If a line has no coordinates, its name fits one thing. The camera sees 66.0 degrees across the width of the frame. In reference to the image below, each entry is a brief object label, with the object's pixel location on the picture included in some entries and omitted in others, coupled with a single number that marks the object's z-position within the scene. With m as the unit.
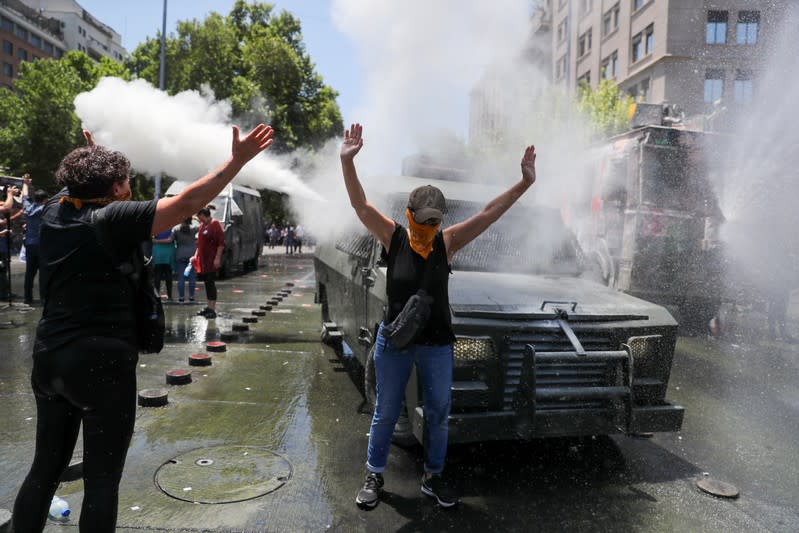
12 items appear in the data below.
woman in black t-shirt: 2.28
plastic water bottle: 3.08
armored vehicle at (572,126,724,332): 9.77
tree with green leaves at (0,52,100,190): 29.61
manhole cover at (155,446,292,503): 3.49
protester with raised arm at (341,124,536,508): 3.31
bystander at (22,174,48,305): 9.27
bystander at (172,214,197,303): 10.70
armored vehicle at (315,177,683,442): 3.63
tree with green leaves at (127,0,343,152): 27.52
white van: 15.95
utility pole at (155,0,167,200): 21.51
